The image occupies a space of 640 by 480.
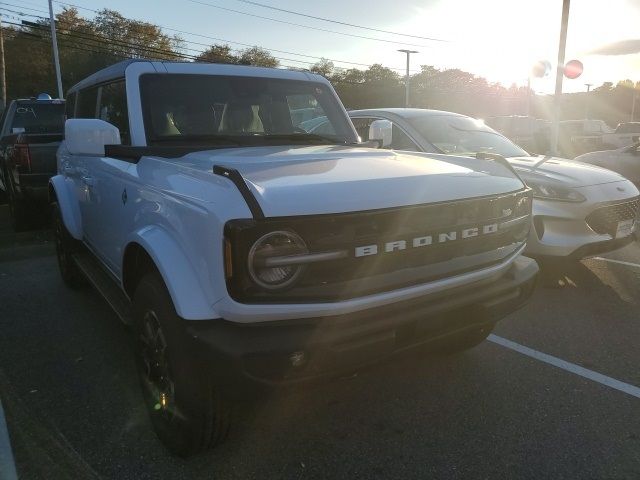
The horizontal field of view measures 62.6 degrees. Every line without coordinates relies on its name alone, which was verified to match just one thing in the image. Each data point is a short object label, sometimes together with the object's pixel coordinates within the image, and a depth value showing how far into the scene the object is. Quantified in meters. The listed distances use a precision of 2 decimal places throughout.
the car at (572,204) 4.76
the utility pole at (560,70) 13.01
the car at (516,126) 21.73
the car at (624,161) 9.99
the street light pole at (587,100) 67.24
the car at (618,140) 21.55
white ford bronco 2.04
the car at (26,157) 6.95
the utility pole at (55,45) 29.20
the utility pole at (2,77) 22.19
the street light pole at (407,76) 48.21
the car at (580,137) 20.83
